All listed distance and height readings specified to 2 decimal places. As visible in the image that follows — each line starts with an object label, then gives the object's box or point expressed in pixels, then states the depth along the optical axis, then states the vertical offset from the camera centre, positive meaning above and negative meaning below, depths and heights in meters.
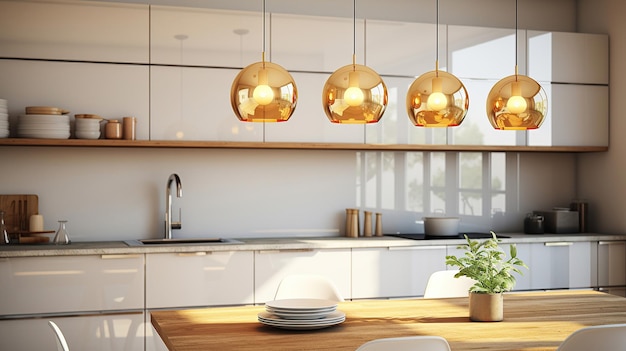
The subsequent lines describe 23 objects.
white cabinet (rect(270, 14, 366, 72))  5.01 +0.92
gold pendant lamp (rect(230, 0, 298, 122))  2.80 +0.32
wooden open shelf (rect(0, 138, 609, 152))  4.55 +0.23
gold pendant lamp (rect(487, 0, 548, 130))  3.10 +0.32
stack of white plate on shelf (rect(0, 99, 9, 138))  4.48 +0.36
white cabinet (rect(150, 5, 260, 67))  4.79 +0.91
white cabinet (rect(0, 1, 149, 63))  4.57 +0.91
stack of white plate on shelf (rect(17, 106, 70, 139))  4.51 +0.34
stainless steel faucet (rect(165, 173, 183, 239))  4.90 -0.13
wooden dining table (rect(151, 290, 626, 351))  2.47 -0.52
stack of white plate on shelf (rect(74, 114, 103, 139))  4.62 +0.33
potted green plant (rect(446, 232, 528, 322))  2.87 -0.37
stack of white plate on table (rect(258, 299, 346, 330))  2.68 -0.48
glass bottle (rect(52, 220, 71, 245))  4.61 -0.33
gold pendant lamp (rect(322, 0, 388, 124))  2.87 +0.32
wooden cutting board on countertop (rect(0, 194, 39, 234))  4.69 -0.18
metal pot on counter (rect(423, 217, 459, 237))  5.23 -0.30
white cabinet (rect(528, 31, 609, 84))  5.54 +0.92
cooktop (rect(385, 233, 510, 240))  5.19 -0.37
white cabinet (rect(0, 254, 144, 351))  4.23 -0.68
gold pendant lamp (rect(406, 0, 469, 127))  3.02 +0.32
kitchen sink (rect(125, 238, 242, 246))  4.70 -0.38
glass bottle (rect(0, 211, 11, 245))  4.53 -0.32
